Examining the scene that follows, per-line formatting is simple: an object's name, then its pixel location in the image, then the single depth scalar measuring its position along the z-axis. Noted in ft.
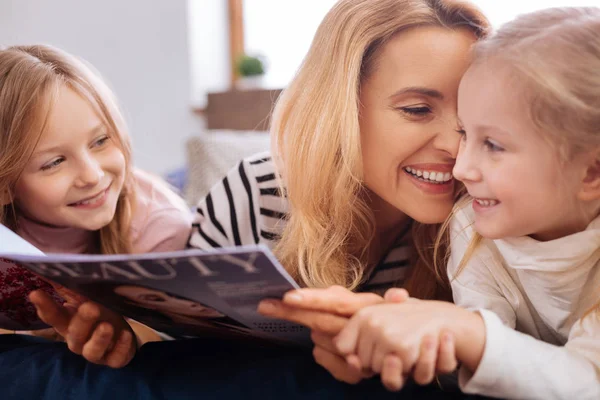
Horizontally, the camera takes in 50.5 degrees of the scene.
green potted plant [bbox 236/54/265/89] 10.08
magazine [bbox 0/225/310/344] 2.03
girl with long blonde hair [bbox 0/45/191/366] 3.72
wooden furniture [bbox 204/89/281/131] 9.20
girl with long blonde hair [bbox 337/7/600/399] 2.23
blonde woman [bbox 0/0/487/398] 3.22
